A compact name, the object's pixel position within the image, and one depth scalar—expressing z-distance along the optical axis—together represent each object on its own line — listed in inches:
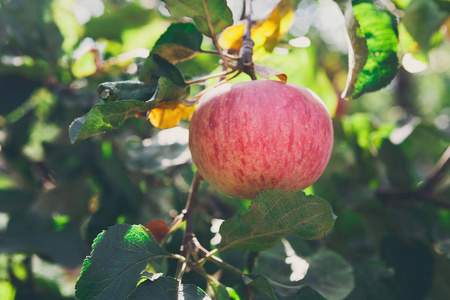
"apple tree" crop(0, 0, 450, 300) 13.6
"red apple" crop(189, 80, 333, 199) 13.5
